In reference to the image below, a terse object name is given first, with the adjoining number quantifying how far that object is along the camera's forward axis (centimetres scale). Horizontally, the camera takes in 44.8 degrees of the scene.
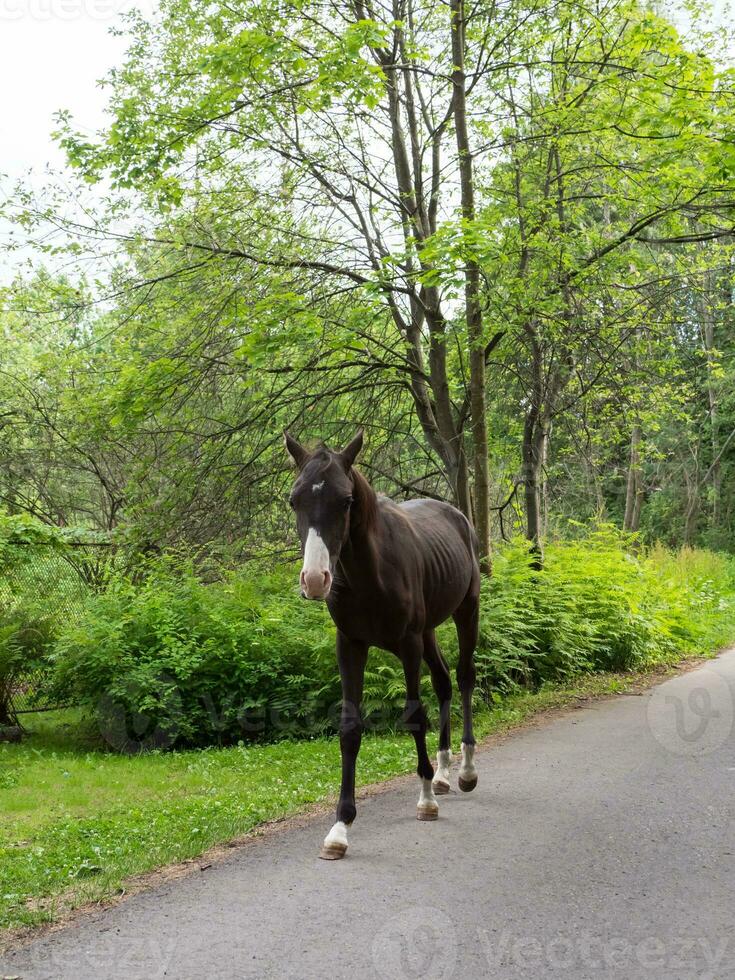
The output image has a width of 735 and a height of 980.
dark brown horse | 476
